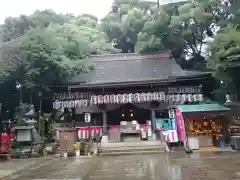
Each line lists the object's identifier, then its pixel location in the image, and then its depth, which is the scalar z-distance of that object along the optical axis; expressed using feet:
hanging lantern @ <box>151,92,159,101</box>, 50.33
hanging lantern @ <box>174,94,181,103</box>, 51.77
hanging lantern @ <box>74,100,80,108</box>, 52.50
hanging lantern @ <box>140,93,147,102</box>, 50.64
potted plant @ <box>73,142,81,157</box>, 42.75
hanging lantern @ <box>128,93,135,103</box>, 50.84
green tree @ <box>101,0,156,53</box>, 74.66
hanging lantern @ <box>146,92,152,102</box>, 50.60
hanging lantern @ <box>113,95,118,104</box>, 51.12
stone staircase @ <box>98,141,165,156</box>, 43.21
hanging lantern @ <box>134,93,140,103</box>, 50.74
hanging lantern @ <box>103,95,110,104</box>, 50.98
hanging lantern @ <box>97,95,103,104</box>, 50.74
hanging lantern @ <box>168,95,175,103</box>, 51.81
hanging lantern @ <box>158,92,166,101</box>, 50.29
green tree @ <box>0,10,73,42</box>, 69.55
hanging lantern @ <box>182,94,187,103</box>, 51.32
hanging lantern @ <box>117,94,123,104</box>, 51.05
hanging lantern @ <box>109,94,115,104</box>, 51.12
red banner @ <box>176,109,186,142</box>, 44.50
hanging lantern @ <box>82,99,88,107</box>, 52.57
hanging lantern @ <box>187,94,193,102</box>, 51.02
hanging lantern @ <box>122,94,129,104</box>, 50.95
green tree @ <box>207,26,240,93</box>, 36.05
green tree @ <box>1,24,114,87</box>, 47.01
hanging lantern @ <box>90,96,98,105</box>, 50.60
